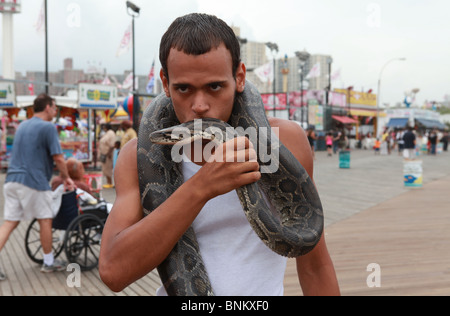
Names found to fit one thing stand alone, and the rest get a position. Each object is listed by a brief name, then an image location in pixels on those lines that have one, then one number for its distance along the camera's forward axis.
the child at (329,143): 30.28
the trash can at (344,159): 20.89
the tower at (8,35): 37.75
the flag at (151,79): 21.30
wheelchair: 6.26
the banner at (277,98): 39.31
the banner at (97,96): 15.93
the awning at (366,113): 47.28
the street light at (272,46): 28.22
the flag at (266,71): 28.98
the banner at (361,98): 47.59
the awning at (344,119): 42.00
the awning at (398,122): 48.53
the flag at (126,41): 17.30
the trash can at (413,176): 14.39
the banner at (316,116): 35.50
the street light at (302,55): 28.08
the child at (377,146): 34.66
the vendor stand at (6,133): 18.77
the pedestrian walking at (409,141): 22.80
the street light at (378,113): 43.06
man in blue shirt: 6.08
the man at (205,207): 1.38
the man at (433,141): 33.91
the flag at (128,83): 36.10
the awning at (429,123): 52.28
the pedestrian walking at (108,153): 13.84
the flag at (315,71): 32.84
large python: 1.60
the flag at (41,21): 16.89
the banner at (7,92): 14.96
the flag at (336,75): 39.26
